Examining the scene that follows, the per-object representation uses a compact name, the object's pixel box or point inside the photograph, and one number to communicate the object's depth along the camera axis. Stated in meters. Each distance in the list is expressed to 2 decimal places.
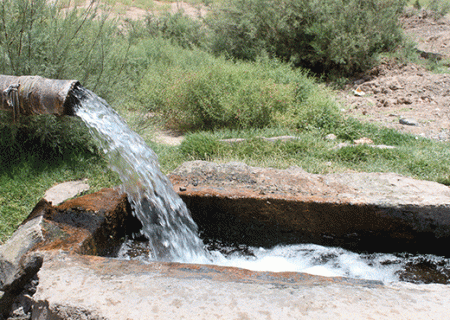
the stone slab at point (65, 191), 3.38
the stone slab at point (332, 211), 2.55
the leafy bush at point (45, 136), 3.95
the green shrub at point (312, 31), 9.77
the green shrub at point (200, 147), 4.79
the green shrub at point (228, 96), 6.37
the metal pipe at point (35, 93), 2.12
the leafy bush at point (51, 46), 3.87
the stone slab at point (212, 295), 1.44
